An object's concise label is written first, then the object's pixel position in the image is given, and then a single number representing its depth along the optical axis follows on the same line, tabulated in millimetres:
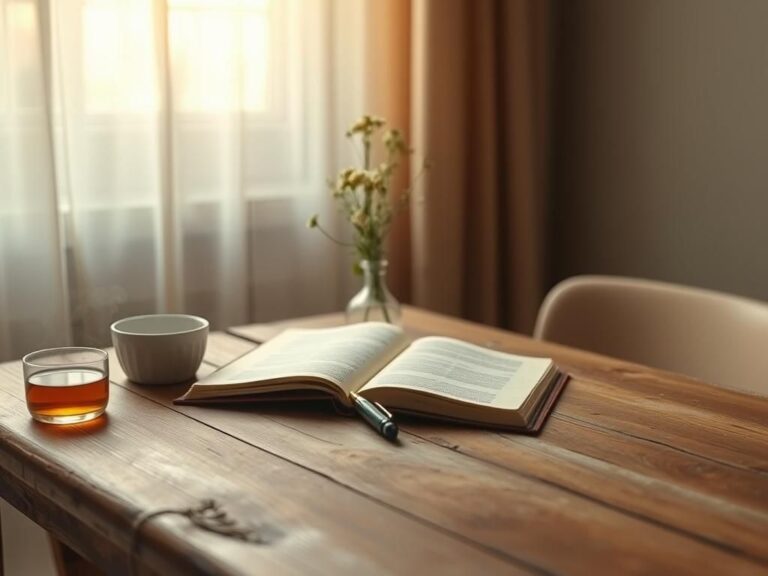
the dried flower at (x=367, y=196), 1525
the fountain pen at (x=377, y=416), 1080
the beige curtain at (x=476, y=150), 2428
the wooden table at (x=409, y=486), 812
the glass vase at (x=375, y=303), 1576
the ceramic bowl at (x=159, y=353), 1266
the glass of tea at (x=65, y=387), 1116
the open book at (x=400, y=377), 1151
